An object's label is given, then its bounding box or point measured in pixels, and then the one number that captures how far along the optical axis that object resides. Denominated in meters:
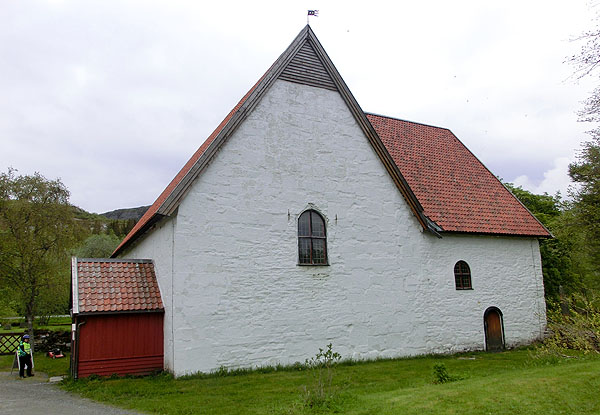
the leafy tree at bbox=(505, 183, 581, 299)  25.09
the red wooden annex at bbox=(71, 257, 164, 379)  11.76
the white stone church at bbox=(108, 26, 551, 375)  12.30
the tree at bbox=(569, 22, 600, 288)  18.55
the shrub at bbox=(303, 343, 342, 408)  8.07
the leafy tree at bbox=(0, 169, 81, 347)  19.30
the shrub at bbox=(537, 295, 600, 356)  10.12
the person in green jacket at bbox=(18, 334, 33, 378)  14.45
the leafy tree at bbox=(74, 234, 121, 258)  48.72
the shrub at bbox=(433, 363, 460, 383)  10.05
